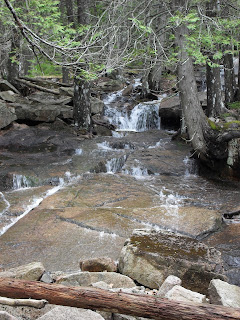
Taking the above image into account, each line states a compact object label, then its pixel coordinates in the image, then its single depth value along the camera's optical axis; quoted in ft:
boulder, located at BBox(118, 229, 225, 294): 13.65
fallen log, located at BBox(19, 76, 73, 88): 57.62
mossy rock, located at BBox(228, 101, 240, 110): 45.25
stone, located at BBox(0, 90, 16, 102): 47.73
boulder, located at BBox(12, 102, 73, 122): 45.93
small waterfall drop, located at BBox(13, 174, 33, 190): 29.70
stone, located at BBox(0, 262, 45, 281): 12.43
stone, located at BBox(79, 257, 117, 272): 14.69
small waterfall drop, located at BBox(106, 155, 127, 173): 35.70
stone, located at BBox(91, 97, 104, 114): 51.78
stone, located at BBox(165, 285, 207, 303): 10.66
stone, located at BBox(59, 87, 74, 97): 54.75
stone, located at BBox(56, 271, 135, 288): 12.12
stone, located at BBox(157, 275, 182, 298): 11.89
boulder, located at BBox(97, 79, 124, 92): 71.36
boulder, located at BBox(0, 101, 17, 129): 42.73
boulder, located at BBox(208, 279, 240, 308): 10.20
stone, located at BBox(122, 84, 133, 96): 67.33
